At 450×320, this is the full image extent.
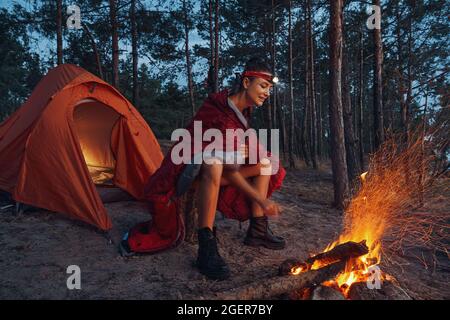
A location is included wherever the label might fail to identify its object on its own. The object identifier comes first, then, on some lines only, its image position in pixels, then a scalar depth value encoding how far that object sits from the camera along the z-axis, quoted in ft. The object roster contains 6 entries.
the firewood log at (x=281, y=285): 6.42
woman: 8.54
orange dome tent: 12.89
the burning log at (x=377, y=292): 6.96
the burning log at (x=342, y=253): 7.38
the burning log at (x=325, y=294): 6.72
